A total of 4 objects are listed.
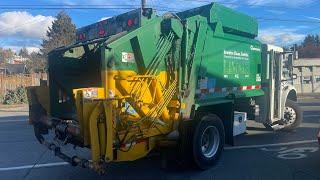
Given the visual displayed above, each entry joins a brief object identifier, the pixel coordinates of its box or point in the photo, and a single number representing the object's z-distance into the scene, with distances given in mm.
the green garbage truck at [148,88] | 3799
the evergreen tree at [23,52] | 64145
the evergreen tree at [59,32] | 40525
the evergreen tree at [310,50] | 44915
